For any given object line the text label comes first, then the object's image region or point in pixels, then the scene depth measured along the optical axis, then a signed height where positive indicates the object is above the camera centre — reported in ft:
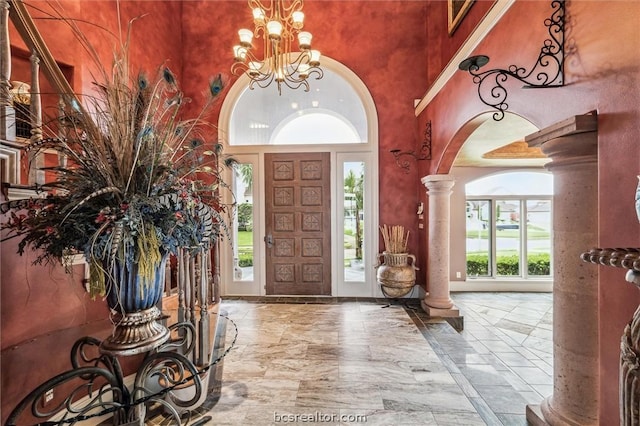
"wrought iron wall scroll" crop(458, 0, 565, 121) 5.46 +3.07
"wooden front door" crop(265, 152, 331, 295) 15.84 -0.67
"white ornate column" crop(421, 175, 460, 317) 12.72 -1.72
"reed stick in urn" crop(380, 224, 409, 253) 14.11 -1.43
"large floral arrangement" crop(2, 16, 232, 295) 3.43 +0.32
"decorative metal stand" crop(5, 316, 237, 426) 3.70 -2.52
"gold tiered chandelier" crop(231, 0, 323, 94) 9.53 +5.99
